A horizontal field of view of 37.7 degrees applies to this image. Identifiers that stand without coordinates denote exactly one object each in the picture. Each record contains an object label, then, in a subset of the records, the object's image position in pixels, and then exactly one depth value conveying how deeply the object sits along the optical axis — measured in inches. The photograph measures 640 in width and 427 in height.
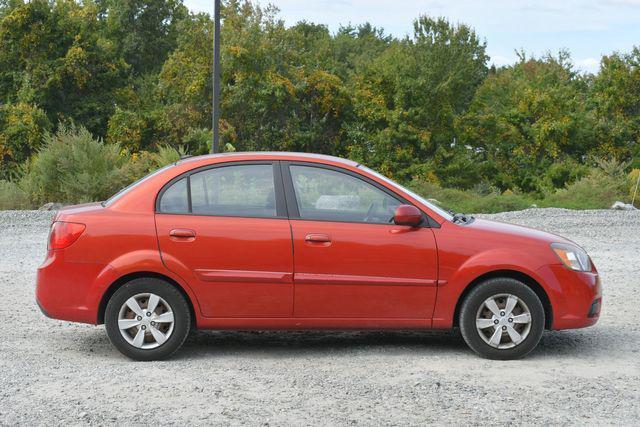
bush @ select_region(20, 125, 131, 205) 780.0
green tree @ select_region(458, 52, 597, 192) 1669.5
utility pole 754.8
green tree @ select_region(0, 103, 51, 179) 1552.7
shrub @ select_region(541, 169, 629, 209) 857.5
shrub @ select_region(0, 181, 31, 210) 789.2
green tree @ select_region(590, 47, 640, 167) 1662.2
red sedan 278.2
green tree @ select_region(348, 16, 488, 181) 1665.8
